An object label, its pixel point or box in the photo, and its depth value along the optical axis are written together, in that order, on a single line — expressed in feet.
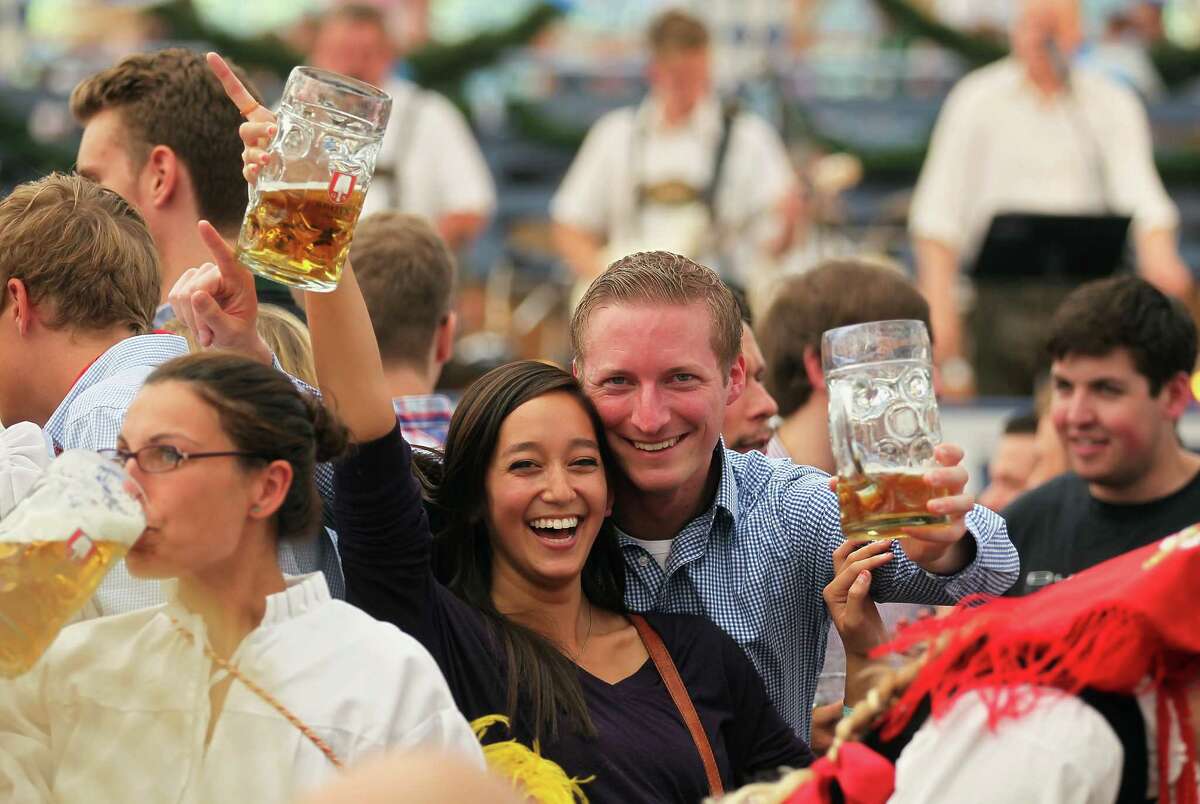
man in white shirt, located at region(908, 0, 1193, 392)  26.45
